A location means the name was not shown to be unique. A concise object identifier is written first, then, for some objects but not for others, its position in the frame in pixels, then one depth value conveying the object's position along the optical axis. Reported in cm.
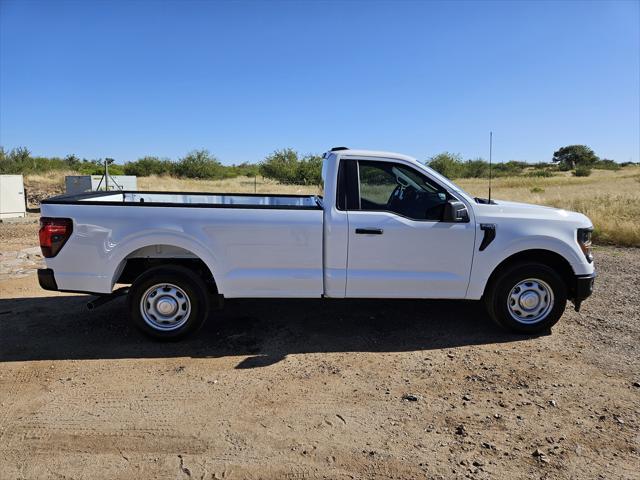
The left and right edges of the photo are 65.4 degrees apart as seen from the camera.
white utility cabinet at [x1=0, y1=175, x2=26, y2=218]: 1691
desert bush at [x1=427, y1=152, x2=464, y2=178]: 5588
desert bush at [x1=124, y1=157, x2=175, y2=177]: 5294
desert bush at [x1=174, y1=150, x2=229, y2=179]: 5244
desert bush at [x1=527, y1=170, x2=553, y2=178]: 6894
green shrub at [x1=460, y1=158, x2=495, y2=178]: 5889
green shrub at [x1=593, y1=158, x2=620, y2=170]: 9359
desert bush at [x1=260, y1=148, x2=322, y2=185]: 4324
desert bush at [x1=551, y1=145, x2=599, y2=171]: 9139
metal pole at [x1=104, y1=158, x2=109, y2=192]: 1562
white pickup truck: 493
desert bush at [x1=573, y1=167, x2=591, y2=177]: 7267
